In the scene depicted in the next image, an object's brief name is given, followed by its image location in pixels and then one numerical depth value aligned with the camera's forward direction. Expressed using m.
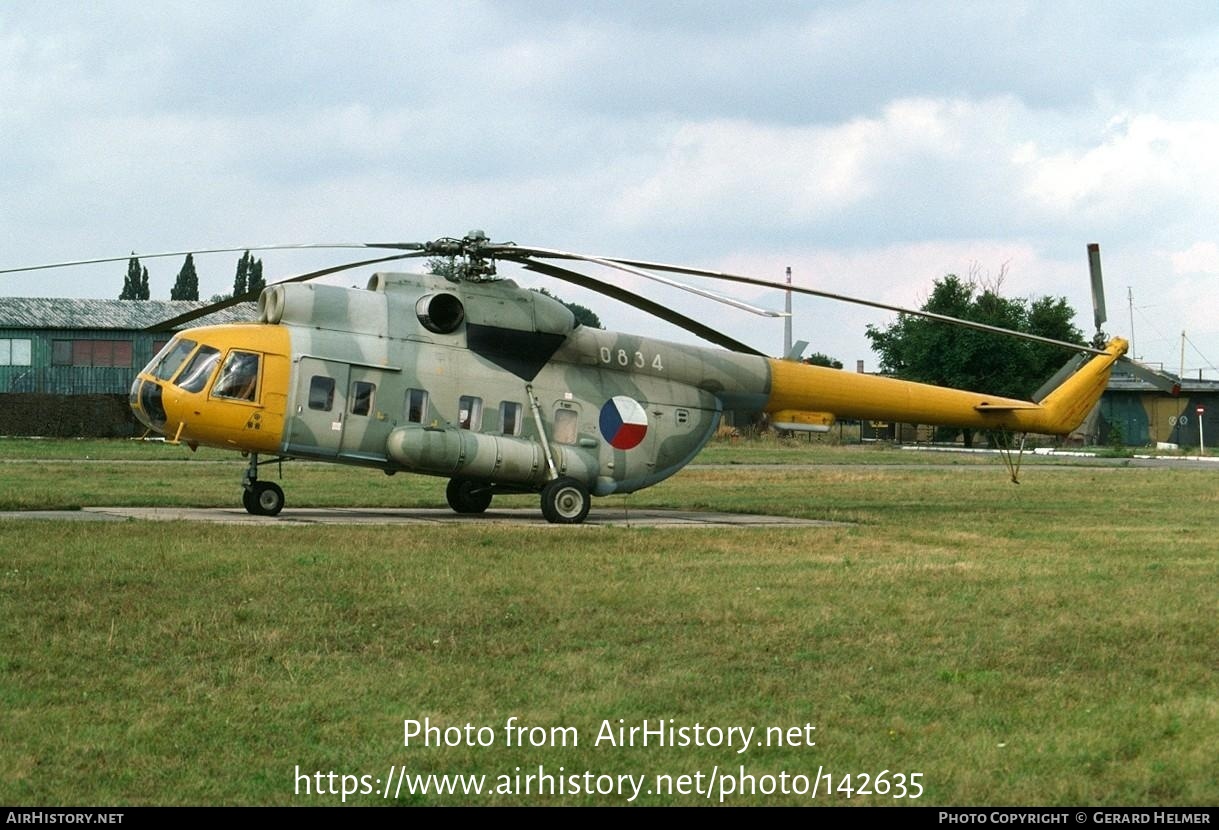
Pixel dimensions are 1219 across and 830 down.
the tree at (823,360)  104.65
